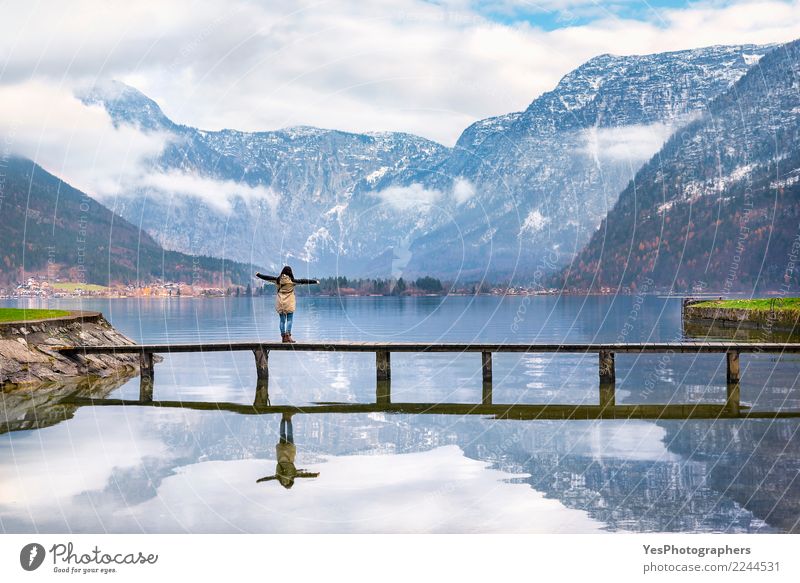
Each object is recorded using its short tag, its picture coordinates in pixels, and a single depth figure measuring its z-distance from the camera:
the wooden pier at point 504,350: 32.88
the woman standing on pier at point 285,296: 37.66
